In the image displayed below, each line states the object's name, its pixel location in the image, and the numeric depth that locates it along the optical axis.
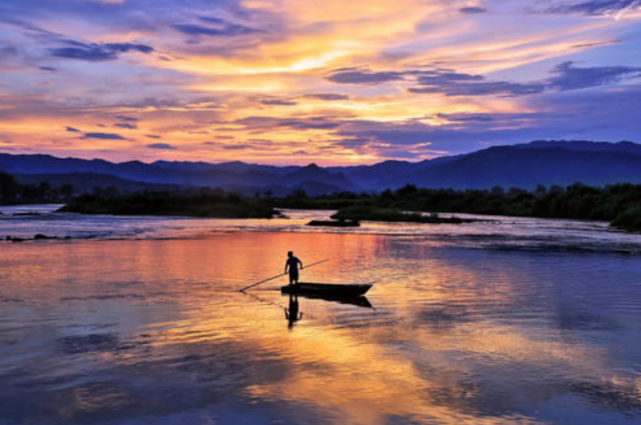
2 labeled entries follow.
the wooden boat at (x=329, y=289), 25.86
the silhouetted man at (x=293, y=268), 26.78
